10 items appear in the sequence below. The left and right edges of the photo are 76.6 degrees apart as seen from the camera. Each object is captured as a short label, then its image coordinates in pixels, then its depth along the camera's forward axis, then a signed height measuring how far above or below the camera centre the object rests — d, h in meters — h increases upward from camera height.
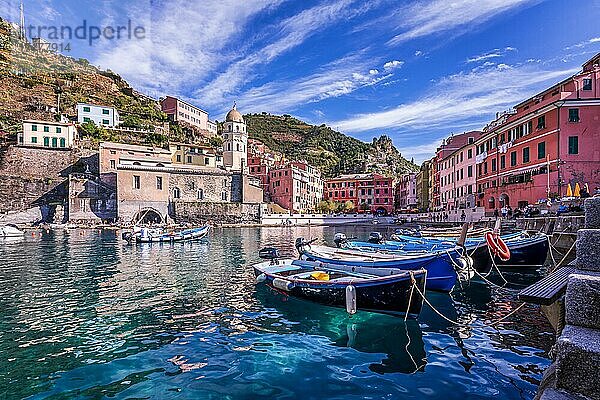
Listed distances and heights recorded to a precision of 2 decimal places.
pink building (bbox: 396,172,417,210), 93.12 +3.00
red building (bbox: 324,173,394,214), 99.12 +2.84
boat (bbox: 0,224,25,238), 41.19 -2.98
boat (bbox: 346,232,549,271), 17.88 -2.34
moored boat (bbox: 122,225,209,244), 35.56 -3.01
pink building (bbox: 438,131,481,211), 49.62 +4.14
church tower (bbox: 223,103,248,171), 82.44 +13.87
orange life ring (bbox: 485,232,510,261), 13.06 -1.46
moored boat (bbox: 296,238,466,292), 12.60 -2.11
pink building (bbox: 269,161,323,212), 81.69 +4.05
